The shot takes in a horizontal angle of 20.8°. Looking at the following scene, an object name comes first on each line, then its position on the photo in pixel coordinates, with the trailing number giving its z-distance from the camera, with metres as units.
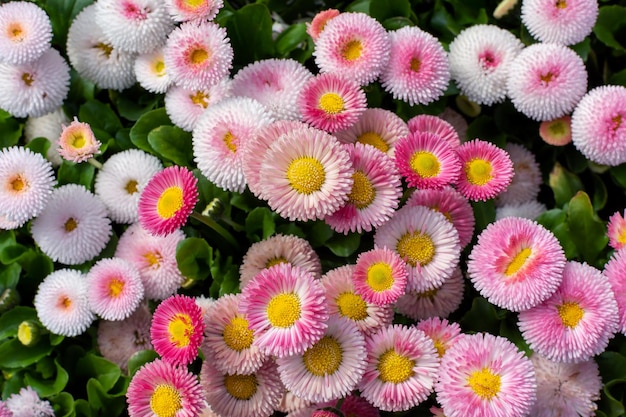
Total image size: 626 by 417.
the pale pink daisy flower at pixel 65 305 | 0.89
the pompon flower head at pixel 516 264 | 0.83
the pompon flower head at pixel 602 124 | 0.88
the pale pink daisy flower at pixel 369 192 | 0.84
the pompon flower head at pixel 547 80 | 0.89
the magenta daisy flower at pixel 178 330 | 0.81
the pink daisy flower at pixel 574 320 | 0.83
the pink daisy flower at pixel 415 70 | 0.88
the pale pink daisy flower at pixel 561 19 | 0.90
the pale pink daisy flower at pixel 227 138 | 0.86
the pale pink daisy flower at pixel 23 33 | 0.89
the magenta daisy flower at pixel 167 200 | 0.83
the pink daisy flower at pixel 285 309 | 0.80
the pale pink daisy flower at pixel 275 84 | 0.88
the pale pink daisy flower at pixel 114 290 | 0.88
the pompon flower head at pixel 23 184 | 0.88
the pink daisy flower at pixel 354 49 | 0.88
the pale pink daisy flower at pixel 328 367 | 0.81
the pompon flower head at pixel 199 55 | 0.88
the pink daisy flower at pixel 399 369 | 0.82
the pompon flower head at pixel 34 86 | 0.90
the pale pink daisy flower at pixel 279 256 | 0.87
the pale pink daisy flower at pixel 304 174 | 0.82
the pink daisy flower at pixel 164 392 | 0.81
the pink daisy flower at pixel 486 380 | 0.80
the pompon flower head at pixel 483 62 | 0.91
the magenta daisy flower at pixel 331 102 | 0.85
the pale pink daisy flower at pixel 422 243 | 0.84
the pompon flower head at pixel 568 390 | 0.85
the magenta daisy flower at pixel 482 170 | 0.85
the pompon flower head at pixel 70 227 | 0.90
